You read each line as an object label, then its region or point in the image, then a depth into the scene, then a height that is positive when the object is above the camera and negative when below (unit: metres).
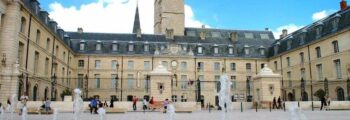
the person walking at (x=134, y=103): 22.85 -1.17
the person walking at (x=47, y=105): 19.62 -1.11
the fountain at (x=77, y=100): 12.80 -0.55
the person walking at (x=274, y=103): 22.83 -1.27
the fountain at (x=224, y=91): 11.00 -0.19
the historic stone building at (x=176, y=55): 30.25 +3.70
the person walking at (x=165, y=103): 19.78 -1.03
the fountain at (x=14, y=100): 20.96 -0.86
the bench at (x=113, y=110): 18.58 -1.33
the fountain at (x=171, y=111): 11.92 -0.90
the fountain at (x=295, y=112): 7.90 -0.65
